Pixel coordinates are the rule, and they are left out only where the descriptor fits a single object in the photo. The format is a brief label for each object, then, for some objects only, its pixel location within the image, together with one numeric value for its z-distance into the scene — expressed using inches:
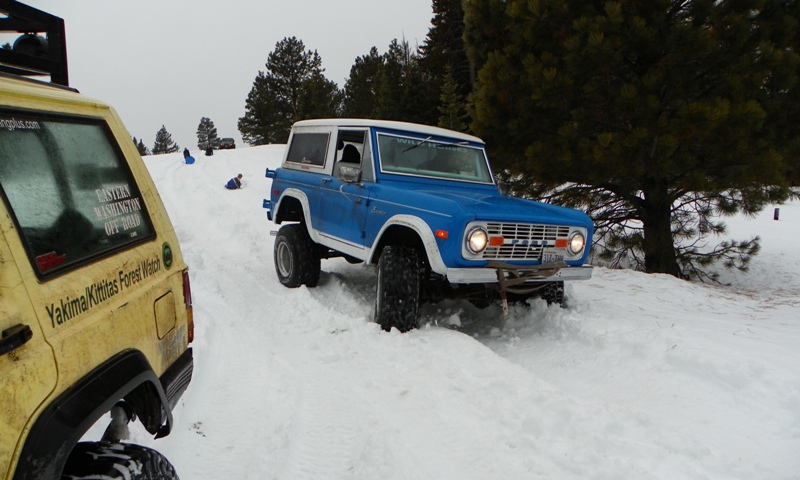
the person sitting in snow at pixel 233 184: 648.4
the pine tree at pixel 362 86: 1490.0
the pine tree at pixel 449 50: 1063.0
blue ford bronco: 183.5
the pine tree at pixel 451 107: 924.0
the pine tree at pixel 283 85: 1959.9
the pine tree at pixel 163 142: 4158.5
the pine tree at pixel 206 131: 4138.8
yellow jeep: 60.1
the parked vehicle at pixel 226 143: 1828.2
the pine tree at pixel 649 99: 284.0
